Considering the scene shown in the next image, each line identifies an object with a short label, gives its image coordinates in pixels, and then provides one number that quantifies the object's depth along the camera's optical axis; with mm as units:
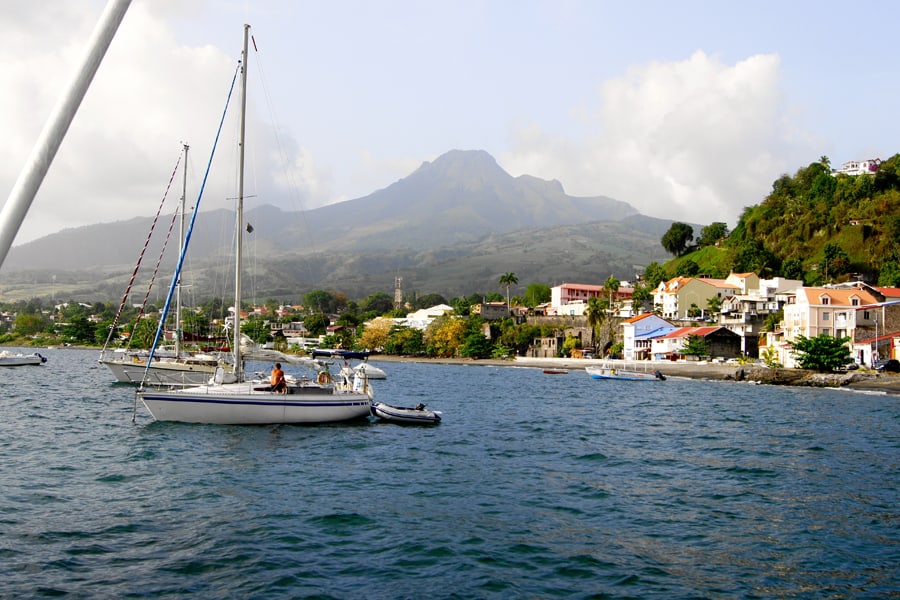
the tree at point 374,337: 152250
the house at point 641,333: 109375
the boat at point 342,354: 47562
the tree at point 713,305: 117938
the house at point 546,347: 128875
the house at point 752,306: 102375
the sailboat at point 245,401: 28922
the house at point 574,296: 159500
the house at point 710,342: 98375
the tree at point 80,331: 175625
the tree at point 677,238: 170250
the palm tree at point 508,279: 165500
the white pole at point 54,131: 4941
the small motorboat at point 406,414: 32375
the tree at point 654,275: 152500
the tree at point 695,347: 95250
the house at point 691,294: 122531
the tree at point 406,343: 145125
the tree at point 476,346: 130375
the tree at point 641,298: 140625
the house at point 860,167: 146125
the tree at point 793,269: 125938
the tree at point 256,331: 161750
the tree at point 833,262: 117000
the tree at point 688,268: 148875
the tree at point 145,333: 123631
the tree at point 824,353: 69688
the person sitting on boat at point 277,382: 29781
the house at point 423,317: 174125
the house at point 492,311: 154875
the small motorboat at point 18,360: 81625
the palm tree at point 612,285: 139625
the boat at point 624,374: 76375
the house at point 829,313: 76688
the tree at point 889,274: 105062
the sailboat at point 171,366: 48781
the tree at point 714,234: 167000
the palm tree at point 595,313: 121312
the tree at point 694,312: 119750
